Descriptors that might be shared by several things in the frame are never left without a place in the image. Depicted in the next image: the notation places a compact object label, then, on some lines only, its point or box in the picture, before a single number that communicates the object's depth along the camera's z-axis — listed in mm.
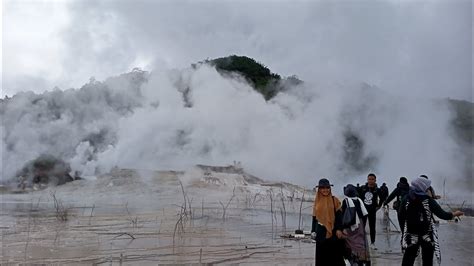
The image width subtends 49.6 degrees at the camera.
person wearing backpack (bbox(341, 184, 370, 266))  6508
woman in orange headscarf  6453
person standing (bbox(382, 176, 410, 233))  9561
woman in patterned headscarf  6777
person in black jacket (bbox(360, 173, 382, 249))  10141
